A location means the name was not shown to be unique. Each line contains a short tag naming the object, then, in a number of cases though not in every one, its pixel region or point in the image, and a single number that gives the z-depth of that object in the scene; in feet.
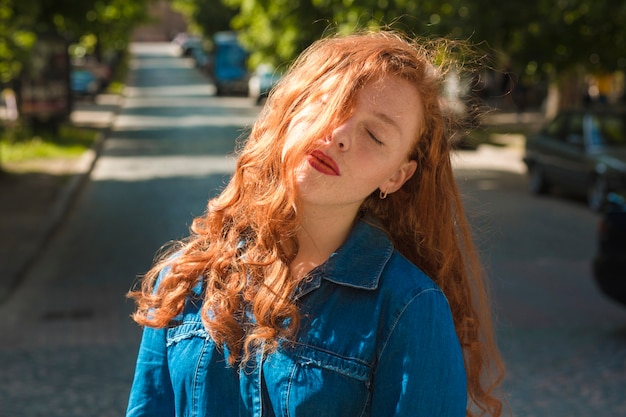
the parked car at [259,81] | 125.90
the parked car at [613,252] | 24.50
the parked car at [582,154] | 45.75
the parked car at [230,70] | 149.48
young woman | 5.71
